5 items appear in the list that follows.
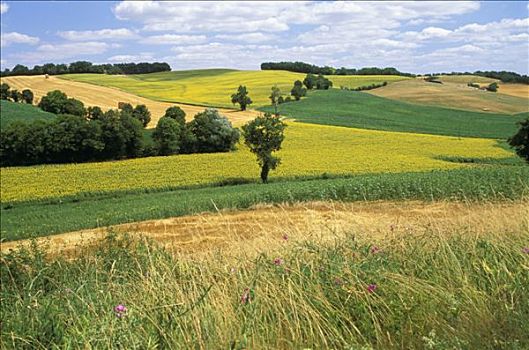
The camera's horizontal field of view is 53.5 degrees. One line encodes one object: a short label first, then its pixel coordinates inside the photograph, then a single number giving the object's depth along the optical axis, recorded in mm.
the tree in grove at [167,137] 48625
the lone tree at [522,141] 32844
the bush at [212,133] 50125
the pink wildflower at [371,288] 3443
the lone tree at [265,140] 38156
